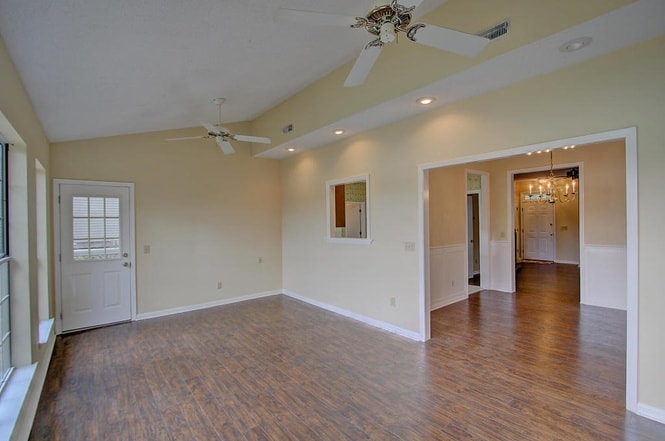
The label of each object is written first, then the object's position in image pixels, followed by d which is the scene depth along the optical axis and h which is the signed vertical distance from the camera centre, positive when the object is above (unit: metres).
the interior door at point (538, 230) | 10.64 -0.42
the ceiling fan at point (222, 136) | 4.07 +1.13
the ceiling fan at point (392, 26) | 1.67 +1.10
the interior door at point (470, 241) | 7.78 -0.56
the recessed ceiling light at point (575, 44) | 2.30 +1.29
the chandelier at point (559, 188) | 7.10 +0.79
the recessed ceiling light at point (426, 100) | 3.37 +1.28
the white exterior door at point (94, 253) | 4.41 -0.45
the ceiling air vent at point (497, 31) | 2.41 +1.45
